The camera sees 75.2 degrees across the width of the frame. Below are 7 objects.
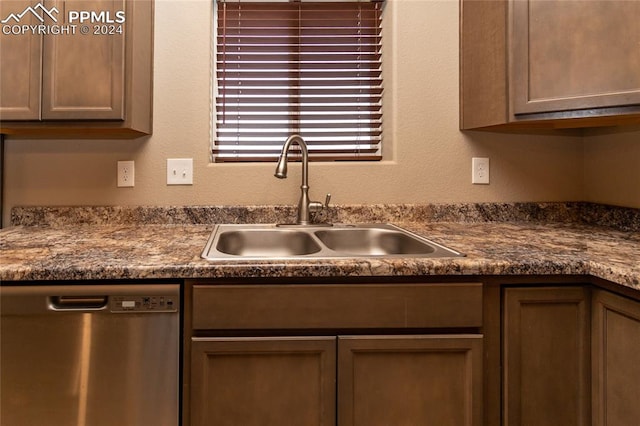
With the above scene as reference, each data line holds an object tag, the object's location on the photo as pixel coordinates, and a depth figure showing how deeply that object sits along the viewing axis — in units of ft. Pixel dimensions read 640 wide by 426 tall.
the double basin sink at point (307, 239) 5.08
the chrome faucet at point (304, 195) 5.38
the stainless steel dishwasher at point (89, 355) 3.31
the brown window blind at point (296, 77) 6.05
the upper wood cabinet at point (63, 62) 4.63
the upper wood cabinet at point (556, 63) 4.05
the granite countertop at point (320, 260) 3.37
